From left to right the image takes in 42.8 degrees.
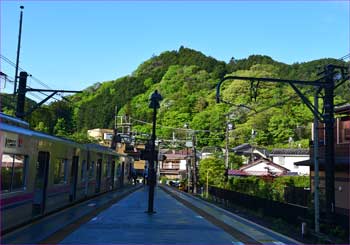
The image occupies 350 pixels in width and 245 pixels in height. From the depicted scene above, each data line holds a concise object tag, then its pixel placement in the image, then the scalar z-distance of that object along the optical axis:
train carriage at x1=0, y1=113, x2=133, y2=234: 10.45
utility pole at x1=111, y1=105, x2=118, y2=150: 53.16
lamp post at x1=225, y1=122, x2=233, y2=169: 38.46
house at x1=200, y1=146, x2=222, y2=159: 73.81
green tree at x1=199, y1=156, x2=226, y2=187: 40.41
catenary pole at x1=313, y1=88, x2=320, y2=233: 12.50
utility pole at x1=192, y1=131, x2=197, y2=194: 40.63
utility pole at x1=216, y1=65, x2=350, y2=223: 12.48
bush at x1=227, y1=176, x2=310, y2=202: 25.09
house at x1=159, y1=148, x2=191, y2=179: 96.55
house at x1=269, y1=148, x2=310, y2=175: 72.12
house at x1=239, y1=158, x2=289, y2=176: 60.30
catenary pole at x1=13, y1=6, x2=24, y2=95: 22.86
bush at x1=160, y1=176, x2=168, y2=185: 79.06
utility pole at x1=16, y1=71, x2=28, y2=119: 19.22
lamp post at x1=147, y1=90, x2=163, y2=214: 17.53
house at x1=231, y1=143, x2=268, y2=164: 76.49
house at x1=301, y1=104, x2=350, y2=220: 19.33
